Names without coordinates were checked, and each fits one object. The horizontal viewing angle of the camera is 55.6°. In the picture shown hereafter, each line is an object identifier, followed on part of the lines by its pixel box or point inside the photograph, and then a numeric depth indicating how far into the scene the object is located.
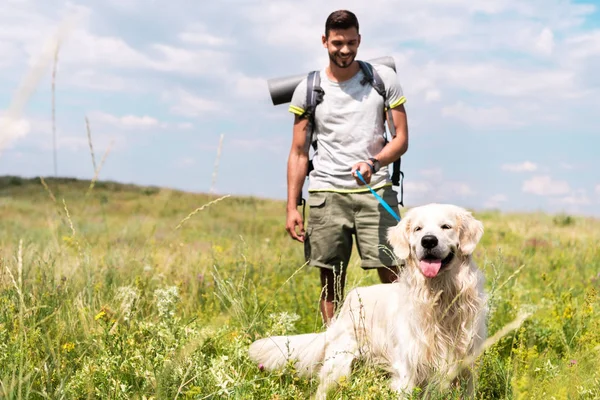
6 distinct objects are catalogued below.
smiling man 4.54
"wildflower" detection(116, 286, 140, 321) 3.94
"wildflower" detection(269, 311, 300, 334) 3.77
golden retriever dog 3.41
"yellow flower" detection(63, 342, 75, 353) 3.04
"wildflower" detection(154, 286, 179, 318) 3.38
